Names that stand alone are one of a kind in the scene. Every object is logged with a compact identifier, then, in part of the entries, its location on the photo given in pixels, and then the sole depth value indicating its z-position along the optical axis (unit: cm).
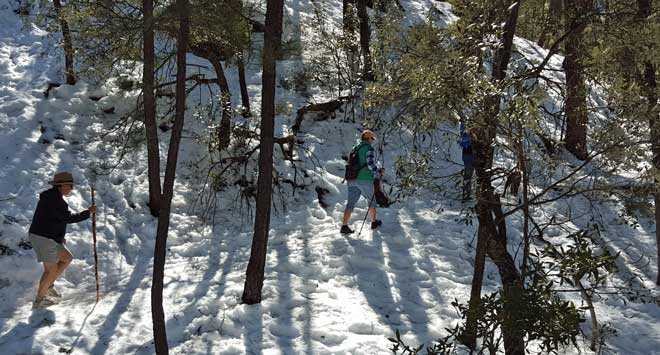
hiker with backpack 923
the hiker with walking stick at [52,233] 691
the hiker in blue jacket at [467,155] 1042
